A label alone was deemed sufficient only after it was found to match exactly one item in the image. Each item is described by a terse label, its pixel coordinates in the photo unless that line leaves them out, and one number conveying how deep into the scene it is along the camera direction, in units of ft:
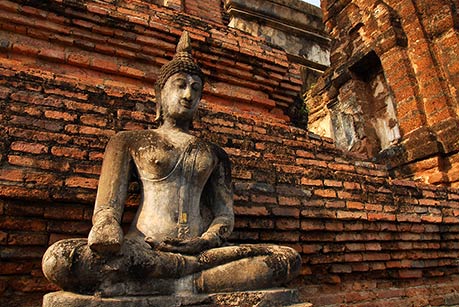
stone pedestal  5.13
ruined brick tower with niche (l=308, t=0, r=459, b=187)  20.20
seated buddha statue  5.46
